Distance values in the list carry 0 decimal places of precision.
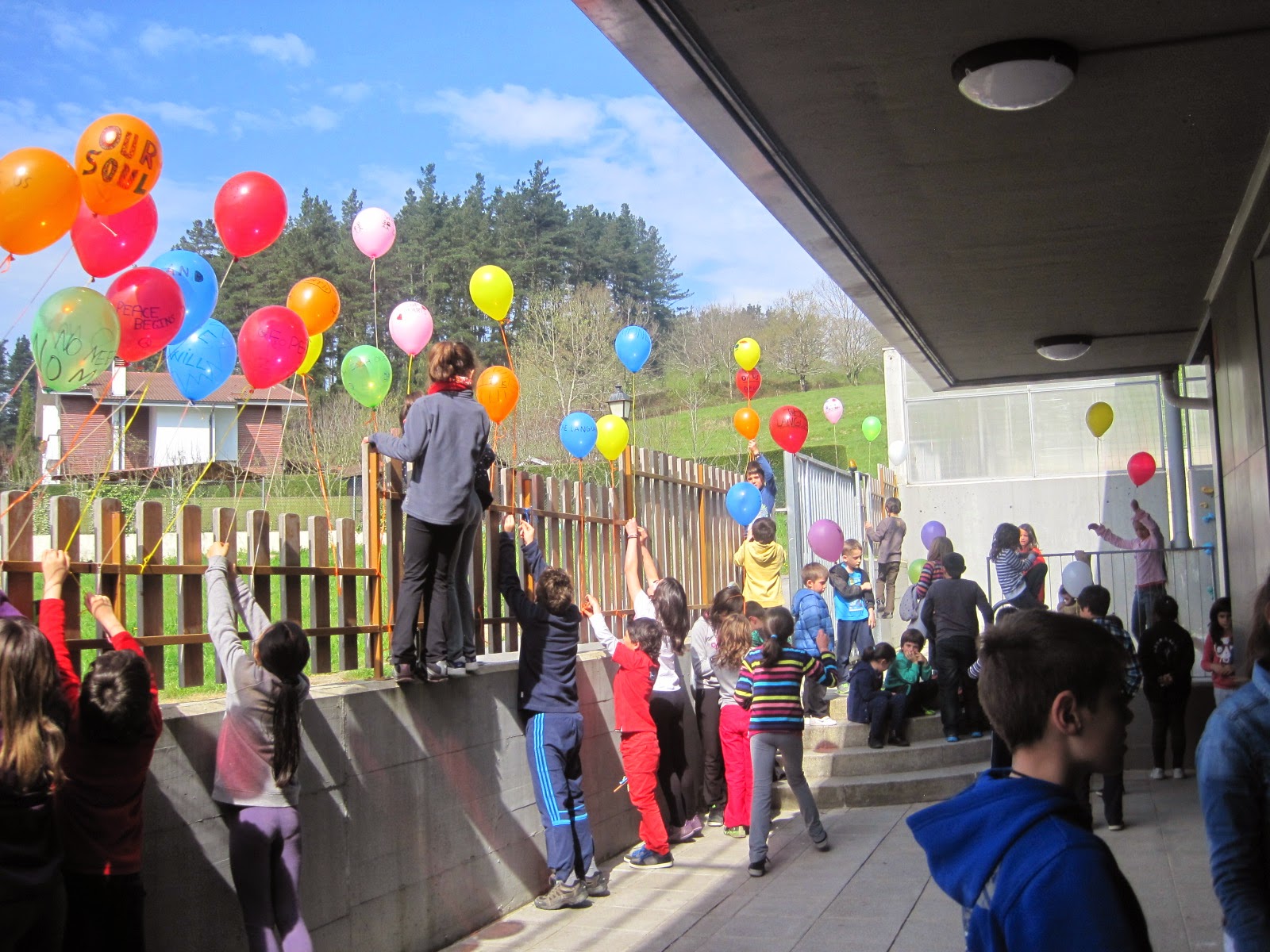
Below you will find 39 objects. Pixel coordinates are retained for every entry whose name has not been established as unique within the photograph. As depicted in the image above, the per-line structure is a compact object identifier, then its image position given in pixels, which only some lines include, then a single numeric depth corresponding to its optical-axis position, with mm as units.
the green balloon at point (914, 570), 17253
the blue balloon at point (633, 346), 11641
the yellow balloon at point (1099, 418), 16703
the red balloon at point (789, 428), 13383
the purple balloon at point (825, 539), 13078
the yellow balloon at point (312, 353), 7134
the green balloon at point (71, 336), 4574
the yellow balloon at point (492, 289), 9914
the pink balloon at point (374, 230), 9789
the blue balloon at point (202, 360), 5891
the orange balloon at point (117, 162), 4758
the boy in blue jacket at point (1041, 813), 1616
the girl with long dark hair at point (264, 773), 4441
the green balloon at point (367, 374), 8484
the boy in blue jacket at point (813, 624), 10758
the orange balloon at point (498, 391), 9531
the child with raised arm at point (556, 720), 6727
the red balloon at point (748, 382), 14969
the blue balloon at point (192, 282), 5539
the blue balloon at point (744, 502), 11914
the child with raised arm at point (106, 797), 3680
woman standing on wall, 5836
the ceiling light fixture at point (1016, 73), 4027
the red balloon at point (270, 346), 6102
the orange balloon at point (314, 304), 7523
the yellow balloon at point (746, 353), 14547
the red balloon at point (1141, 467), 16250
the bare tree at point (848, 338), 55969
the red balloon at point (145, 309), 4941
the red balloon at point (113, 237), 5074
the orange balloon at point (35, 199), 4398
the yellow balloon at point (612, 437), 9734
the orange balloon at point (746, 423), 13500
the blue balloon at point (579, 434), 10516
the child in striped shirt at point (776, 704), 7680
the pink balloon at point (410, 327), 9773
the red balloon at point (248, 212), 6031
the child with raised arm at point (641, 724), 7762
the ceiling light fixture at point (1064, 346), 9336
